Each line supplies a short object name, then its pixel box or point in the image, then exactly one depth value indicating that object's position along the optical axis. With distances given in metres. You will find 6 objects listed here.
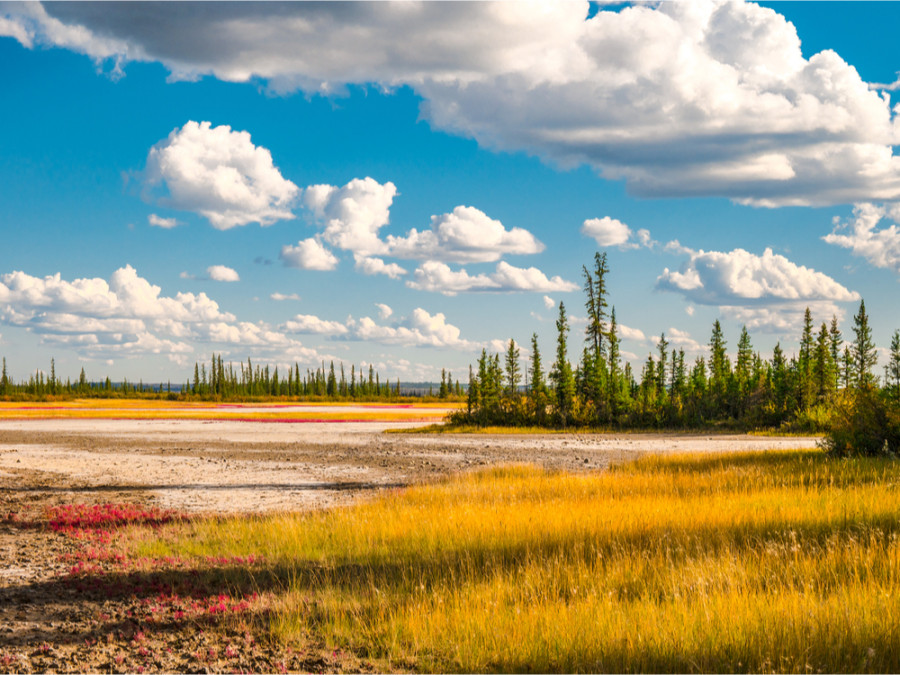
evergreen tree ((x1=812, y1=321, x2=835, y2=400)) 55.19
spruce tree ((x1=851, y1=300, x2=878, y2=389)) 69.62
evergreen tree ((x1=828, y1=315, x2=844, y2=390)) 59.51
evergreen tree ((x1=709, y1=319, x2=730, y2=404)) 61.46
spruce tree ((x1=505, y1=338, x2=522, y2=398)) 58.44
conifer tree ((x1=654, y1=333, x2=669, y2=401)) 76.19
